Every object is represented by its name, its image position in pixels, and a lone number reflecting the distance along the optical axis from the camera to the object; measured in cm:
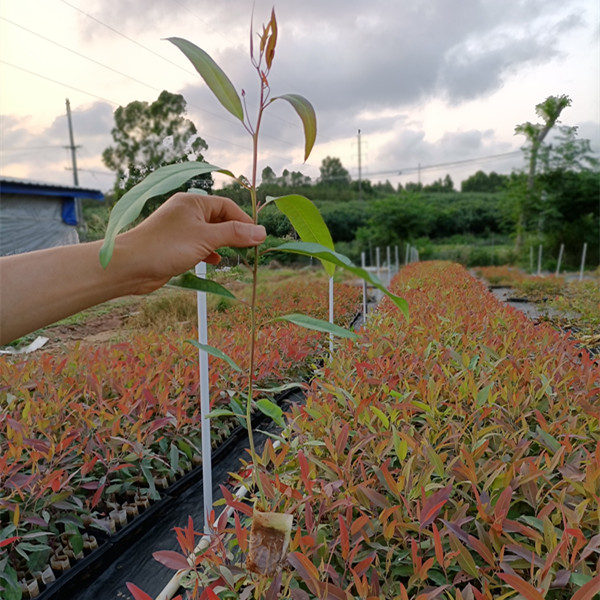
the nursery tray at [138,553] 145
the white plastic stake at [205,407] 148
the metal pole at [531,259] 1720
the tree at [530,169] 1809
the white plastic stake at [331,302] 304
